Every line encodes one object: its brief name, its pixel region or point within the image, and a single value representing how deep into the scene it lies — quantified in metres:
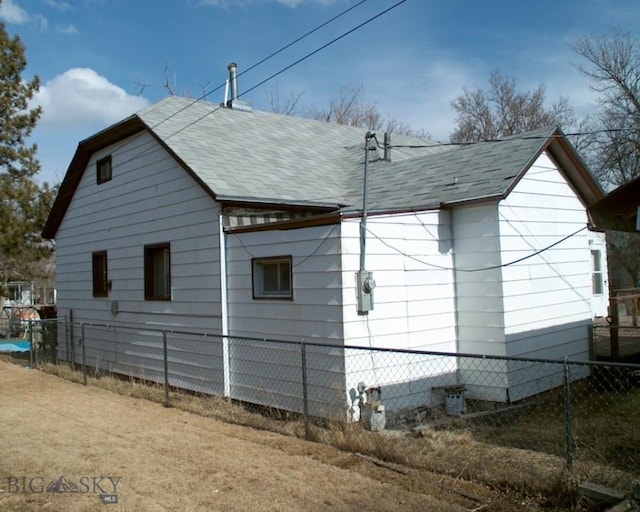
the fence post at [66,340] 14.03
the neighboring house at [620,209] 6.99
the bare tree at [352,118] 35.94
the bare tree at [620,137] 25.95
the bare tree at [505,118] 33.44
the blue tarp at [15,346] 16.44
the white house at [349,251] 7.89
